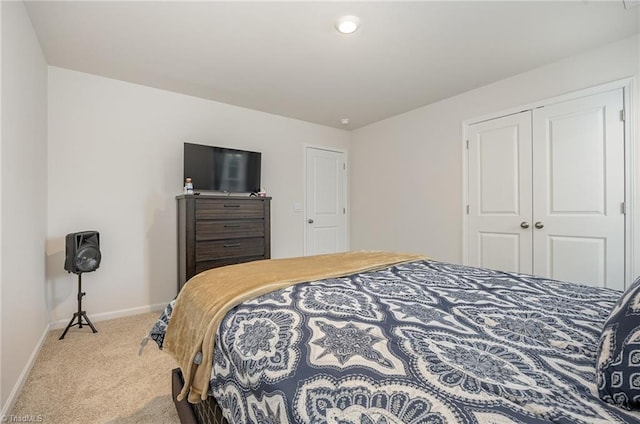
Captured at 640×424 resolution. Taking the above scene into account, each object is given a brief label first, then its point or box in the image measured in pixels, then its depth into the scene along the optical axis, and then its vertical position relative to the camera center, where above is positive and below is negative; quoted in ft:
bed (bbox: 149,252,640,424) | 1.79 -1.14
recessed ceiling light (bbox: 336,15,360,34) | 6.62 +4.38
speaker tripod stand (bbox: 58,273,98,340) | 8.46 -3.01
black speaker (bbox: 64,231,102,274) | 8.04 -1.15
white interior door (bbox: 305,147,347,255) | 14.48 +0.55
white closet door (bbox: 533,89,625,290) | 7.88 +0.64
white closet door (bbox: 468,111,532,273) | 9.55 +0.65
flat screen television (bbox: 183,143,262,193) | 10.53 +1.68
